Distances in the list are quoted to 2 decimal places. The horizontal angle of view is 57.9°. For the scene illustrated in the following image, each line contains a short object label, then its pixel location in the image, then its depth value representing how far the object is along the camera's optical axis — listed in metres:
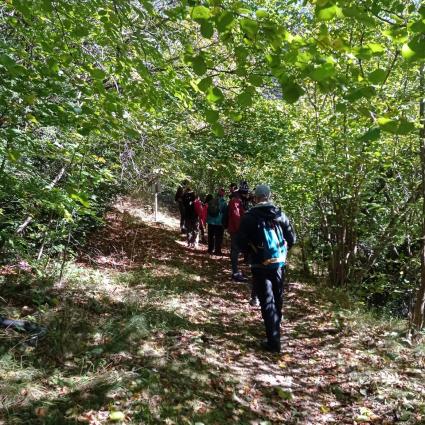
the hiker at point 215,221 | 11.19
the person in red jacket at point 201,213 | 12.33
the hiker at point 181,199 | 14.27
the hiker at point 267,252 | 5.17
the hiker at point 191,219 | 12.49
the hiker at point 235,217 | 8.83
